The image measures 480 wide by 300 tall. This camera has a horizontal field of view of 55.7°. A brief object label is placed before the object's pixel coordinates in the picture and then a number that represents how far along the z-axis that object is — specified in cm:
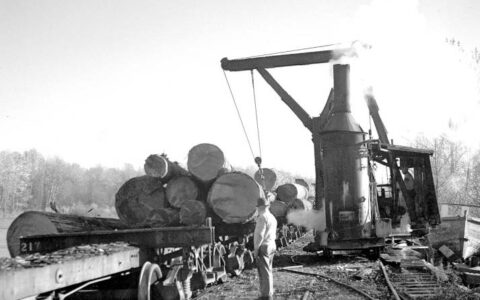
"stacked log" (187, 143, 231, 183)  929
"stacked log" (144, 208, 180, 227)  874
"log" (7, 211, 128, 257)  751
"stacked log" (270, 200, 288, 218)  1566
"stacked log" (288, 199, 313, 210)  1714
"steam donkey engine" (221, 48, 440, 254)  1177
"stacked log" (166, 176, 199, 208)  902
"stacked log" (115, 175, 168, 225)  910
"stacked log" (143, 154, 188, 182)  870
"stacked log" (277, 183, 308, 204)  1744
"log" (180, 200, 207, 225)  862
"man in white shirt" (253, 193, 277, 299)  737
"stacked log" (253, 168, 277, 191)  1698
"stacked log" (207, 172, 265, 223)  911
